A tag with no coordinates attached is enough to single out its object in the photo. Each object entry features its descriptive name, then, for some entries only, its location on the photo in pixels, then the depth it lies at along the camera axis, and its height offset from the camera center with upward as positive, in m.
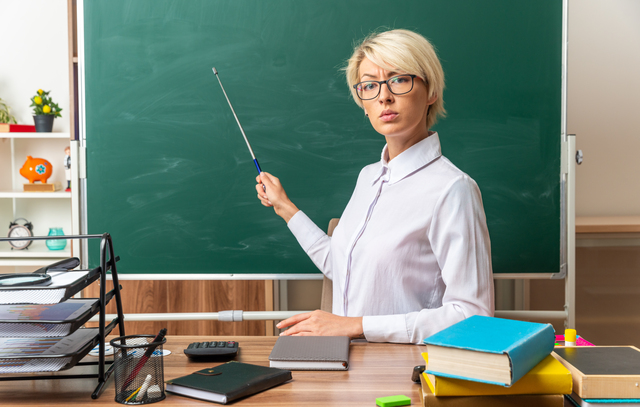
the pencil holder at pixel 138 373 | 0.83 -0.30
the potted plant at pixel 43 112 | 3.19 +0.51
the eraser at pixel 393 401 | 0.80 -0.34
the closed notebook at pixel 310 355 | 0.97 -0.32
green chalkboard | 2.03 +0.29
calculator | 1.04 -0.33
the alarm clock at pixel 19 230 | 3.23 -0.26
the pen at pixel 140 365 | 0.84 -0.29
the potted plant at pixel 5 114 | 3.29 +0.51
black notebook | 0.84 -0.33
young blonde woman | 1.19 -0.10
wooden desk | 0.84 -0.35
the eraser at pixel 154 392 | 0.84 -0.34
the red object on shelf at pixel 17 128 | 3.18 +0.40
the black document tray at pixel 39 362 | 0.85 -0.29
